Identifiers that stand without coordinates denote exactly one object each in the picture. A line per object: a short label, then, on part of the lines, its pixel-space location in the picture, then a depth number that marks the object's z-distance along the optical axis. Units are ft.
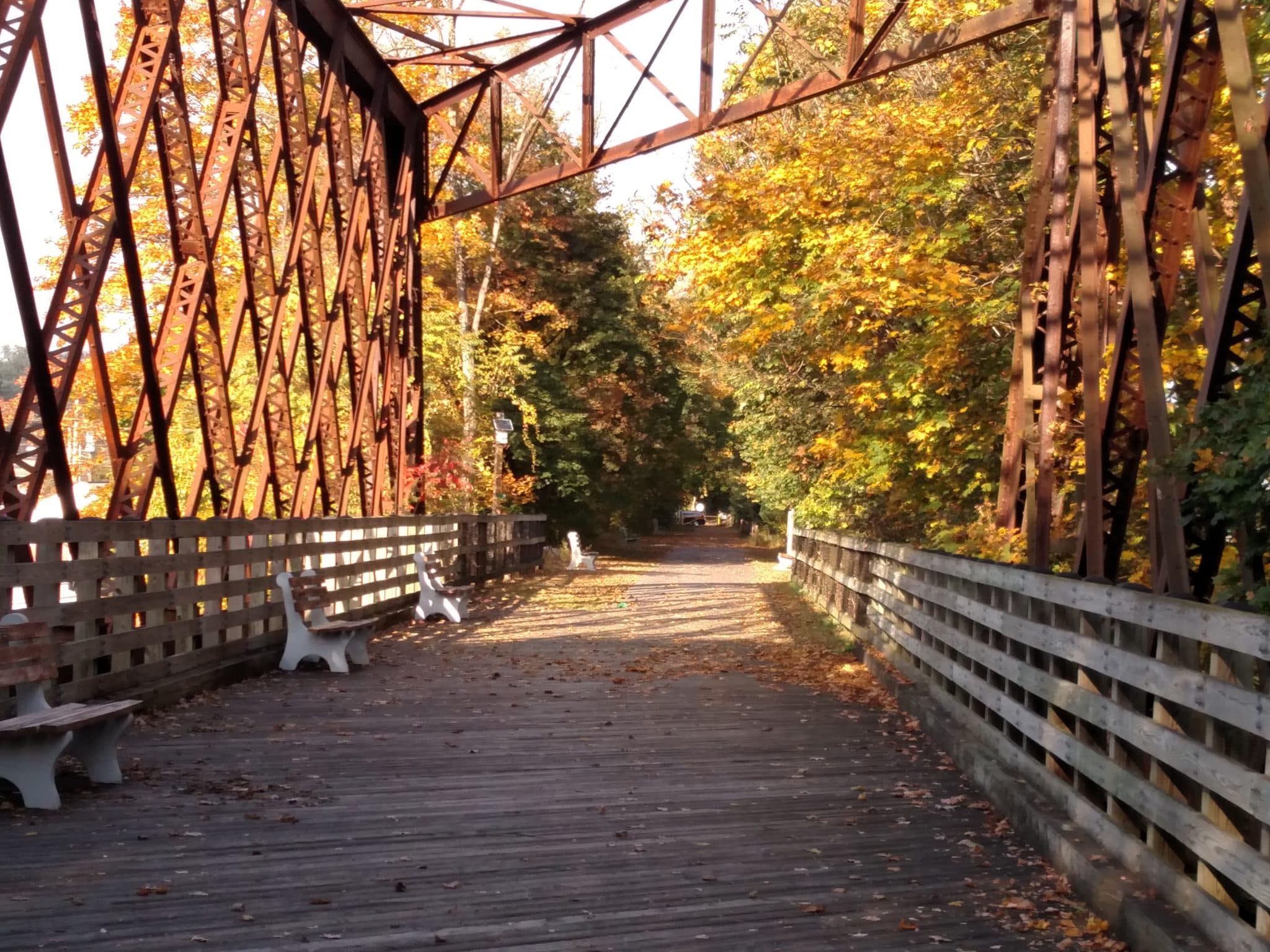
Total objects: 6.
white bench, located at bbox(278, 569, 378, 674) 40.68
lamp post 93.76
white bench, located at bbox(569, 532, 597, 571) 119.55
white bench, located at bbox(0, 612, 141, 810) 21.15
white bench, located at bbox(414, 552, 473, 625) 59.26
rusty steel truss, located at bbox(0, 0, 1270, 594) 22.99
